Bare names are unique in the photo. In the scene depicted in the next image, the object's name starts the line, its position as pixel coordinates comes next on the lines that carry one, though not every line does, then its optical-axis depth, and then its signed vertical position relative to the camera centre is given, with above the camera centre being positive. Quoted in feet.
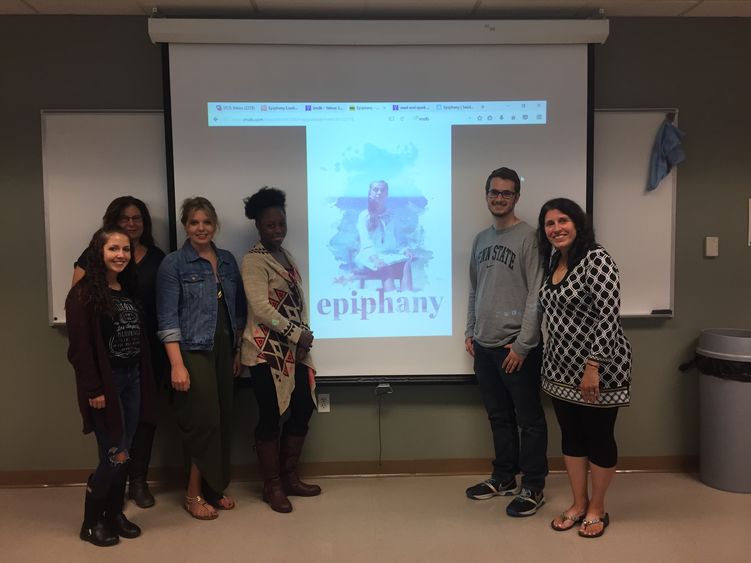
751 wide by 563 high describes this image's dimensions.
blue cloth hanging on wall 9.81 +1.84
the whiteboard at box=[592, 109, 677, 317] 10.00 +0.81
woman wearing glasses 8.73 -0.46
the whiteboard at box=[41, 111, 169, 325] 9.64 +1.57
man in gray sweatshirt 8.40 -1.13
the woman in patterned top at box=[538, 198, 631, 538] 7.32 -1.32
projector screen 9.41 +1.79
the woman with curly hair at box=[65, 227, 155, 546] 7.17 -1.42
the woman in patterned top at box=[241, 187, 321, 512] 8.56 -1.36
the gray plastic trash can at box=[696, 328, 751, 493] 9.36 -2.75
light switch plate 10.19 +0.14
